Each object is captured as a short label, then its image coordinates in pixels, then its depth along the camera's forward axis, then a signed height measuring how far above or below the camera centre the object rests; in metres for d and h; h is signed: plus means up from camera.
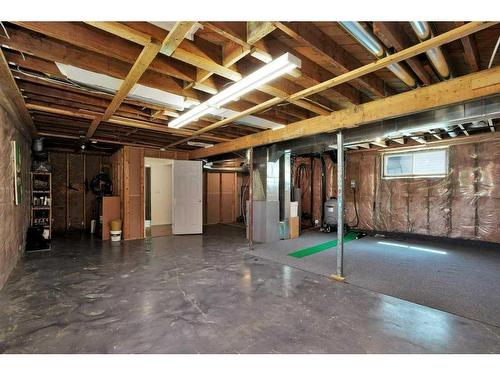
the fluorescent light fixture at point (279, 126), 4.17 +1.05
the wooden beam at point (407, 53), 1.52 +1.00
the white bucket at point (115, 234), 5.62 -1.13
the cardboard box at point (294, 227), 6.02 -1.07
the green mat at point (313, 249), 4.56 -1.33
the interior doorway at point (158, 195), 8.29 -0.30
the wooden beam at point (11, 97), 2.16 +1.07
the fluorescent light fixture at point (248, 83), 1.85 +0.97
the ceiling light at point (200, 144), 5.90 +1.07
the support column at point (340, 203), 3.35 -0.27
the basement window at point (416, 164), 5.65 +0.52
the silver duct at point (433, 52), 1.53 +1.04
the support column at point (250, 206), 4.97 -0.45
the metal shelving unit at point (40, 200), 5.14 -0.28
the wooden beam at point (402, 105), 2.17 +0.91
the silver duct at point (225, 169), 8.06 +0.60
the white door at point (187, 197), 6.41 -0.30
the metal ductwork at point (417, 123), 2.47 +0.80
